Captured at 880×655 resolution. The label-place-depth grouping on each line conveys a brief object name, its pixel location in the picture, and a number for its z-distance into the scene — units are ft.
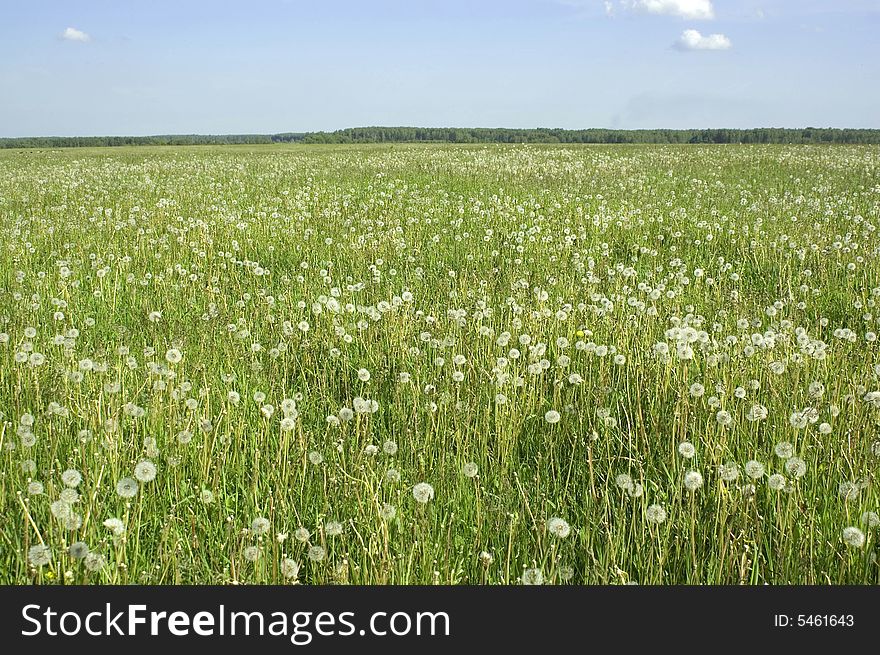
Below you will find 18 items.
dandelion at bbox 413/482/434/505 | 8.46
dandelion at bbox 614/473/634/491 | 8.59
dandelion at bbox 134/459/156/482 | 8.77
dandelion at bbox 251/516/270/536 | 7.64
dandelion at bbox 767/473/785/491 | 8.32
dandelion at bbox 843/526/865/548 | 7.61
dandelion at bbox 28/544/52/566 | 7.00
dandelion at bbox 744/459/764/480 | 8.68
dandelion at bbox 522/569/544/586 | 7.22
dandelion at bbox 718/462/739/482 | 8.62
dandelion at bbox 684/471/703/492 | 8.35
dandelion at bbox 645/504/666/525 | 8.13
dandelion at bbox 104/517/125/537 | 7.32
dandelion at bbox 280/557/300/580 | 7.16
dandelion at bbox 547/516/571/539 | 7.87
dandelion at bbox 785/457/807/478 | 8.57
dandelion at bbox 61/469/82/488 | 8.18
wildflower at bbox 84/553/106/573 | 7.18
